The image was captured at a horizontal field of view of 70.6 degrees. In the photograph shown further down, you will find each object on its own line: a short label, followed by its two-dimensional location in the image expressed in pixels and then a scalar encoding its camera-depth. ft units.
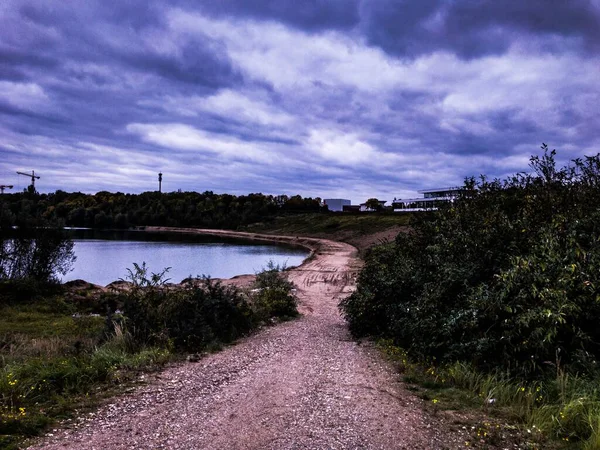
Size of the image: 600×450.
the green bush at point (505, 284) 18.01
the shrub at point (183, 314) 26.66
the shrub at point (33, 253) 55.88
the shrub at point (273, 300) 38.27
